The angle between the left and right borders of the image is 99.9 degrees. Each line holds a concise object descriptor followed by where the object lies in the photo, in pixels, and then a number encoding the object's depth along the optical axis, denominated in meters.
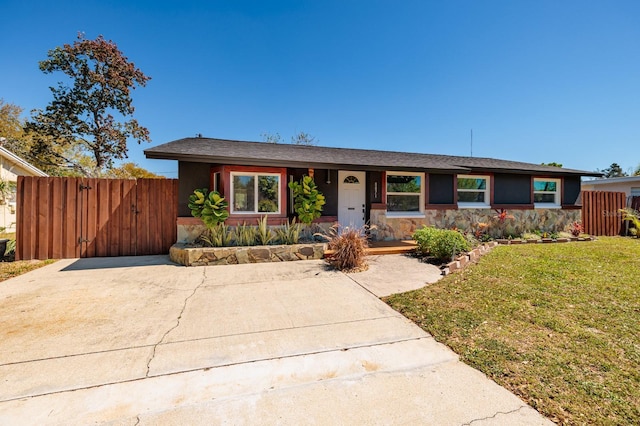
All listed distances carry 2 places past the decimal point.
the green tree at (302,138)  24.80
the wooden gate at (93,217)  7.06
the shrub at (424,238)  7.40
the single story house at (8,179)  10.74
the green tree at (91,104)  15.50
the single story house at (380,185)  7.73
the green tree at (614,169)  45.34
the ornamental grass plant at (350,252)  6.38
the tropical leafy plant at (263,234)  7.52
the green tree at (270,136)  24.20
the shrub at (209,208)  7.05
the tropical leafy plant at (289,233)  7.71
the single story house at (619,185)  15.65
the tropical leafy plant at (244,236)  7.41
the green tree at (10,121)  21.50
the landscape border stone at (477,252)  6.09
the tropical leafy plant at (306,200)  7.93
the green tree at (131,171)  23.36
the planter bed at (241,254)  6.75
